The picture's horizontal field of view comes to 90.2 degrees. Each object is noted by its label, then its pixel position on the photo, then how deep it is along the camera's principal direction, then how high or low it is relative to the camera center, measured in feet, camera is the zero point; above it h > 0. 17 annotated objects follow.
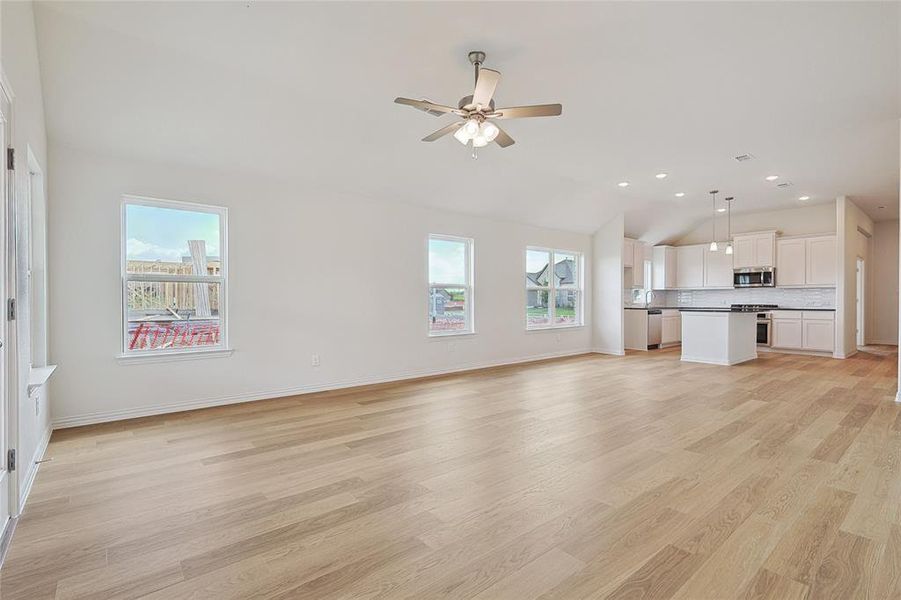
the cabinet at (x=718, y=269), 32.07 +2.03
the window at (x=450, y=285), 22.15 +0.63
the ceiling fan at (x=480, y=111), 9.72 +4.18
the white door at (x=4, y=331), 7.14 -0.52
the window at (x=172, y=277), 14.33 +0.73
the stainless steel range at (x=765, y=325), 29.27 -1.91
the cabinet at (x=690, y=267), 33.50 +2.29
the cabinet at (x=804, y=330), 27.25 -2.12
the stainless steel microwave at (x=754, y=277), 29.94 +1.34
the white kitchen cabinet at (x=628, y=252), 31.19 +3.13
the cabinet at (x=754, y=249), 29.84 +3.21
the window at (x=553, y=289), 26.84 +0.51
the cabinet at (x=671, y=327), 32.32 -2.26
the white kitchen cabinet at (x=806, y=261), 27.63 +2.22
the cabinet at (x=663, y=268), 34.01 +2.21
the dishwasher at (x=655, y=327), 31.22 -2.13
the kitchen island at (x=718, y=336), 24.11 -2.18
